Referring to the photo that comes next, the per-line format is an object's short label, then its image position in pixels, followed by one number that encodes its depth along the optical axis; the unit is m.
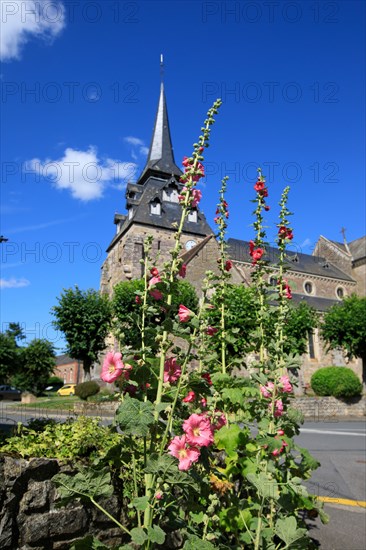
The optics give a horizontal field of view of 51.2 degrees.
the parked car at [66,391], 42.26
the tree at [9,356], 35.16
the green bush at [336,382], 27.11
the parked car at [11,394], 40.91
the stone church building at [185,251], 35.06
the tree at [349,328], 28.05
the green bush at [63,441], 3.16
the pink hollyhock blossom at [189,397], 2.45
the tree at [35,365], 32.72
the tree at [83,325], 27.69
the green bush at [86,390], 24.59
